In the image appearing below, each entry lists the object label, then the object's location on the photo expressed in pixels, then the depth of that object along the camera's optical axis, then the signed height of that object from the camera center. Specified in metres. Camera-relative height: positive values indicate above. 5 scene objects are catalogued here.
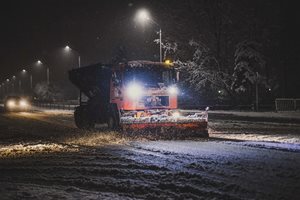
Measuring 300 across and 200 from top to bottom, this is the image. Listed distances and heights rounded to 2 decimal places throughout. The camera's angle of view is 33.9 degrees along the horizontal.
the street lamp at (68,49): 56.06 +6.96
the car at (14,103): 61.22 +0.77
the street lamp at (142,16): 34.15 +6.46
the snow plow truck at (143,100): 19.50 +0.36
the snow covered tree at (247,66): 43.81 +3.75
